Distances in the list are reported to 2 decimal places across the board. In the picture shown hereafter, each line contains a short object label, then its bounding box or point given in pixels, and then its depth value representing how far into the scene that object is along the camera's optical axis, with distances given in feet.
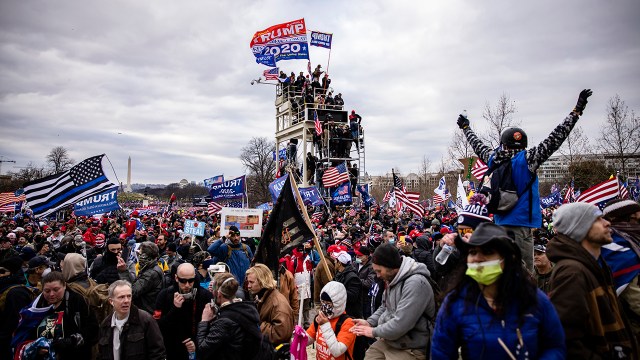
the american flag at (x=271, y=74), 95.55
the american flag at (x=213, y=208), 59.93
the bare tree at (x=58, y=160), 223.08
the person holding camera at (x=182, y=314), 15.21
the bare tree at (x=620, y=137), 61.72
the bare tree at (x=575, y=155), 74.49
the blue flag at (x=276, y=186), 37.58
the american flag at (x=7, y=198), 77.36
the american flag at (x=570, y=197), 57.93
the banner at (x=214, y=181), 54.84
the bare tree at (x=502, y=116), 66.64
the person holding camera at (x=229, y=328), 12.46
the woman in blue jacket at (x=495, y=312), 7.32
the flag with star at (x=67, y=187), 30.47
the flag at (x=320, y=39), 97.35
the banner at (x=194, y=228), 40.29
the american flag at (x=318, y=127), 81.30
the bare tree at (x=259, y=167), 196.44
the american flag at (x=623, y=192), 39.32
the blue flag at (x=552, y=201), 73.96
